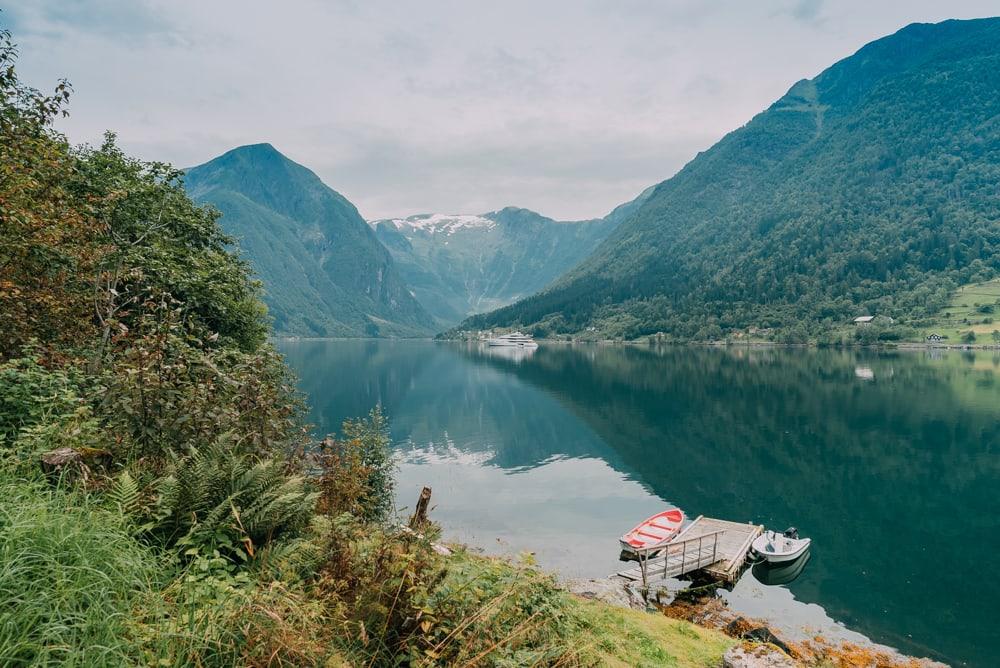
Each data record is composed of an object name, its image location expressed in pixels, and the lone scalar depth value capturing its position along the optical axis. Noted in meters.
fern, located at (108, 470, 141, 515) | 6.02
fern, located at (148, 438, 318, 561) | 6.36
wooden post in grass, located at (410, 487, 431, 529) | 8.85
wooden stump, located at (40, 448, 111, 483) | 6.55
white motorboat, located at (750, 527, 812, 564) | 25.69
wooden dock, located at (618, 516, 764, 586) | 23.30
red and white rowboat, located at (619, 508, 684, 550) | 25.53
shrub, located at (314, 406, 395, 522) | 11.74
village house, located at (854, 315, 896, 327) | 181.81
